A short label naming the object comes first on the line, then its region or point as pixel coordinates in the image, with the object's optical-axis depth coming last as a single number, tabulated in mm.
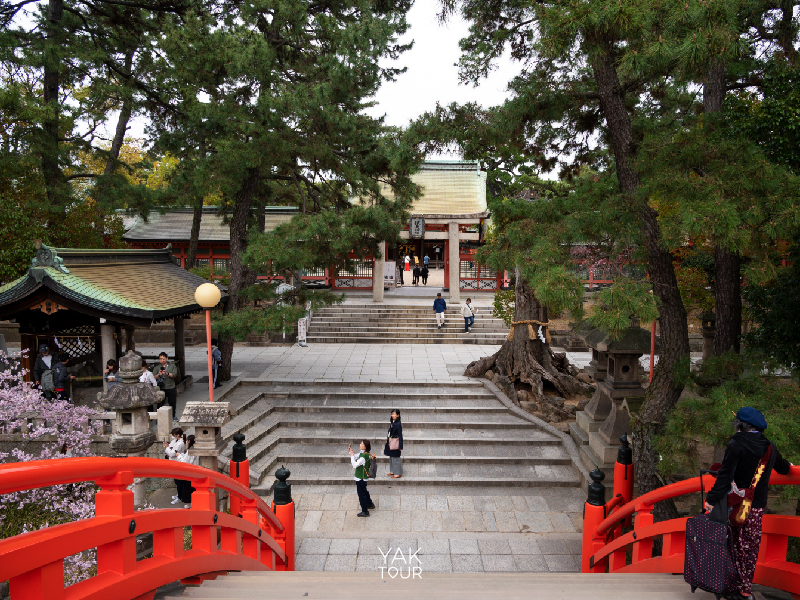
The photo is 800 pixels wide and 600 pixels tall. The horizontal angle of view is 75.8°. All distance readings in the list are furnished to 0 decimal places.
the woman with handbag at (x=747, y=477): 3371
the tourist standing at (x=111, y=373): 10163
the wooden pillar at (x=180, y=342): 13734
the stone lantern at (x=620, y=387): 9070
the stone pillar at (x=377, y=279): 22281
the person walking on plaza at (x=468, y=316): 20150
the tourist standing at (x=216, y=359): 13548
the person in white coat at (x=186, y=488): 7852
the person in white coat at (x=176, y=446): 7797
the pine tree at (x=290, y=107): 11391
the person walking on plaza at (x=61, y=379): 10109
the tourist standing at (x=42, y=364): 10453
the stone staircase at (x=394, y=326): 19984
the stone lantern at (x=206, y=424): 7367
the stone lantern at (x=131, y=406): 8219
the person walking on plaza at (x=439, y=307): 20031
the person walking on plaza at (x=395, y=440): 9141
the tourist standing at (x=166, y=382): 11211
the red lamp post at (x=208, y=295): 7383
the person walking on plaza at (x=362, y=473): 8125
